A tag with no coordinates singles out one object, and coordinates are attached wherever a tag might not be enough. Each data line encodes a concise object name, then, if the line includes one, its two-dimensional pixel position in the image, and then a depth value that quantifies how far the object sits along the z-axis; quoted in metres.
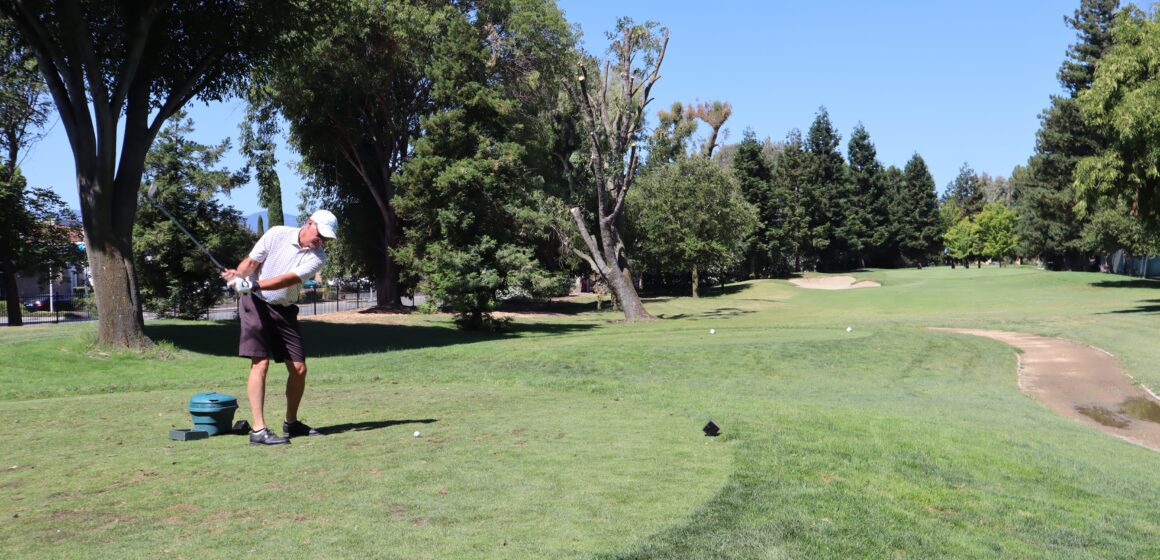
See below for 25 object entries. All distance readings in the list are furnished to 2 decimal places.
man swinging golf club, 8.08
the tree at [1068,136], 62.84
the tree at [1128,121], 34.72
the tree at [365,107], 36.78
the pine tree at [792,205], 88.62
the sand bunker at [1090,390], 15.41
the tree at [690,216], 66.38
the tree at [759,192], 83.12
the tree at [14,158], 38.50
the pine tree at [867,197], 107.25
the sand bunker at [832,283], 78.04
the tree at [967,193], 141.88
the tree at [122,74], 21.09
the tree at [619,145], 40.47
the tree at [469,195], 34.78
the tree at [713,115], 83.69
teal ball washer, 8.79
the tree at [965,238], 128.38
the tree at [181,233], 33.38
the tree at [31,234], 39.22
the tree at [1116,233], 57.38
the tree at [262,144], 44.81
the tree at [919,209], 119.00
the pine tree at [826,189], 97.06
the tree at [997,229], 125.12
